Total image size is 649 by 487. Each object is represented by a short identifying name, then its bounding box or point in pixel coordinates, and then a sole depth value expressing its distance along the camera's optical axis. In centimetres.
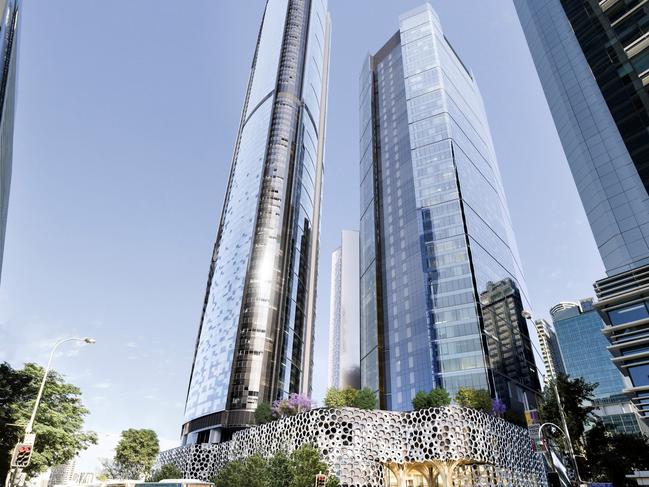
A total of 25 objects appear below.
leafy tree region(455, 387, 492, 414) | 5091
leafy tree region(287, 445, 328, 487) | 4057
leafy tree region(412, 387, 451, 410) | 5069
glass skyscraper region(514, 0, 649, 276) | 4455
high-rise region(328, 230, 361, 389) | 18750
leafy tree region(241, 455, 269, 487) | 4225
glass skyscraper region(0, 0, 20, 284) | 4338
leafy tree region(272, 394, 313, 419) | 5951
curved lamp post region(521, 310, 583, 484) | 2304
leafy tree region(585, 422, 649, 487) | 5878
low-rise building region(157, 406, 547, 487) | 4619
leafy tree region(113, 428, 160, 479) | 8050
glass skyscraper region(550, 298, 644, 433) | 14588
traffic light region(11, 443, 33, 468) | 1920
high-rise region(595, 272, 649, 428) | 6275
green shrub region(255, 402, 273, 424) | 6450
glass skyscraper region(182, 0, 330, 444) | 10094
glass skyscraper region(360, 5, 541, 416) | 10112
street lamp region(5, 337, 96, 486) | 1970
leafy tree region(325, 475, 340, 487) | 4206
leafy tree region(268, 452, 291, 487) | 4197
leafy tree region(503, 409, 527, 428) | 5921
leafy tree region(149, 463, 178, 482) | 6431
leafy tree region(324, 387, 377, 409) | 5191
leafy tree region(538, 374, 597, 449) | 6294
